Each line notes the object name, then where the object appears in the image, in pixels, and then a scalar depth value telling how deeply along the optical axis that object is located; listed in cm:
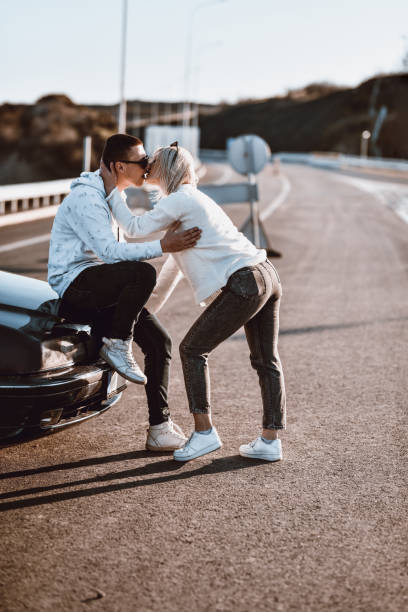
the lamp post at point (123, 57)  2934
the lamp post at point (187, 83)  5608
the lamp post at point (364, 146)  9744
